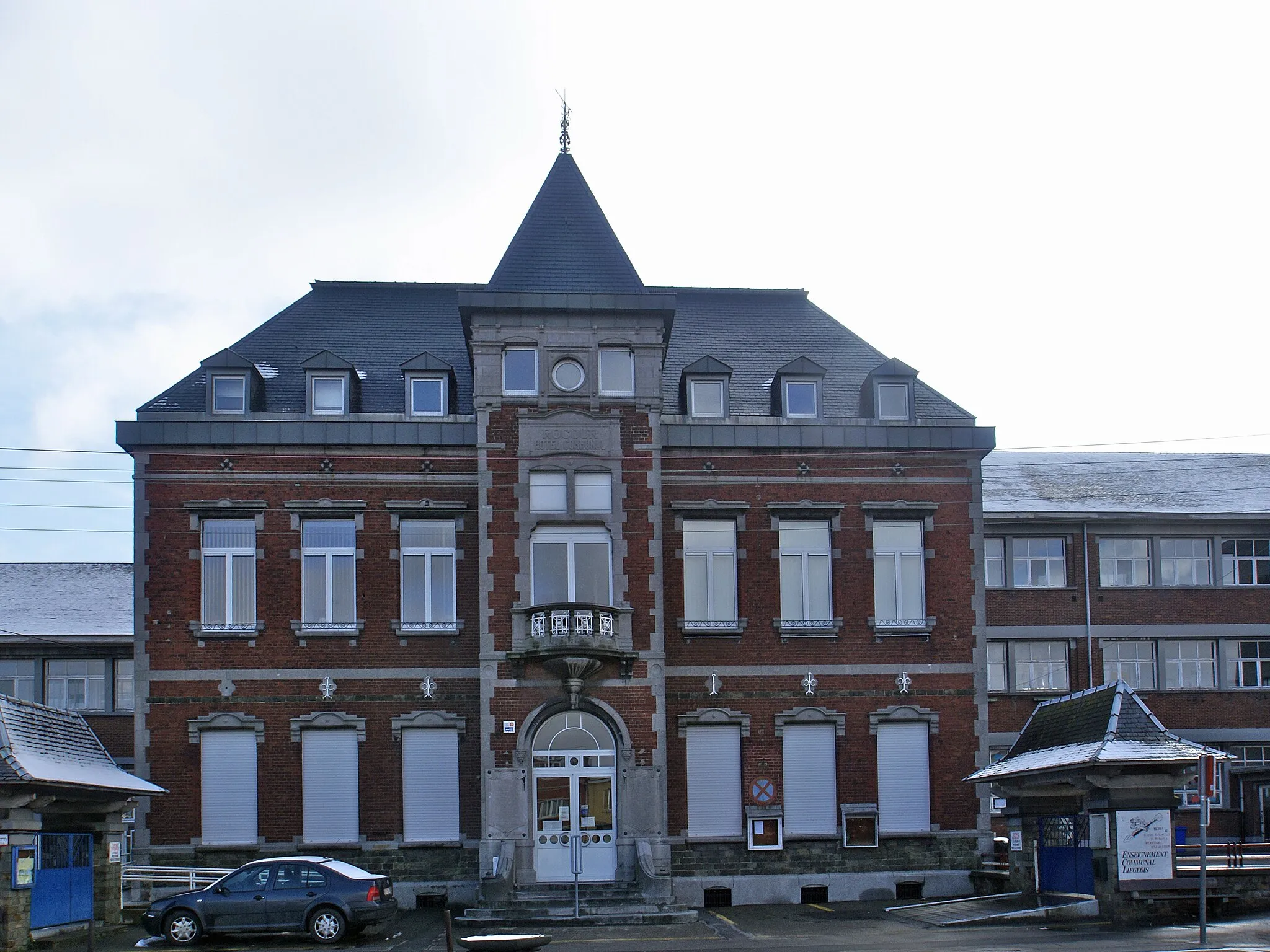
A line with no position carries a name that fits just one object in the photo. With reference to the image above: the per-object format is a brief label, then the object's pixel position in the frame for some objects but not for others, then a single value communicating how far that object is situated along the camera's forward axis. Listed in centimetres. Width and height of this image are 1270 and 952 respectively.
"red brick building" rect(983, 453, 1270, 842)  4088
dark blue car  2495
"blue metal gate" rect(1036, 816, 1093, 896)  2639
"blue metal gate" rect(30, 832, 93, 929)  2491
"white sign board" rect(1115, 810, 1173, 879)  2538
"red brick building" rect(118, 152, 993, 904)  3072
